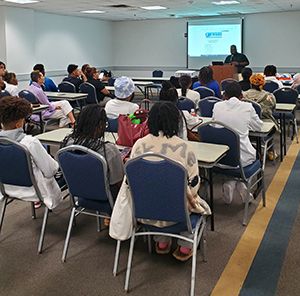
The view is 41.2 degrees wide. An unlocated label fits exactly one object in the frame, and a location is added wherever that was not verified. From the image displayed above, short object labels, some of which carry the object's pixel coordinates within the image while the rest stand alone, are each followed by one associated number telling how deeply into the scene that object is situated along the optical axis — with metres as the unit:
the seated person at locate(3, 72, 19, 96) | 6.13
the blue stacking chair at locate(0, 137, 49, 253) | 2.62
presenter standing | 10.09
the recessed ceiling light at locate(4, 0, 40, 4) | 8.55
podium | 8.88
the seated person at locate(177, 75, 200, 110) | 5.18
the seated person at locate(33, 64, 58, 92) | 7.97
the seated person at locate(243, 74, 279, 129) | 4.71
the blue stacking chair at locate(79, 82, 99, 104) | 7.55
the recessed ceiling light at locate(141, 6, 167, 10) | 10.08
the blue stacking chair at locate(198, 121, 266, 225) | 3.12
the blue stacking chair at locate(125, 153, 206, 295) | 2.14
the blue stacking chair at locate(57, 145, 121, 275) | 2.43
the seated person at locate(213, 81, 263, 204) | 3.36
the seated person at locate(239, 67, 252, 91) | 5.91
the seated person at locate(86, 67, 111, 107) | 7.71
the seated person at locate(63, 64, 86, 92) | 8.07
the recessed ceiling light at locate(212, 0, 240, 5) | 9.20
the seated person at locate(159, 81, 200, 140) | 3.70
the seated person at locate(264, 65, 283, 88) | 6.90
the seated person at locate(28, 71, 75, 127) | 6.26
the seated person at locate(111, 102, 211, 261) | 2.31
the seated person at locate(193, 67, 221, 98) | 5.88
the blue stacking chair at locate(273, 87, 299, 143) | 5.76
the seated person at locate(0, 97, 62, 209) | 2.71
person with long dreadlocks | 2.57
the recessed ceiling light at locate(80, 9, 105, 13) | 10.81
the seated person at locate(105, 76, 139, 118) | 4.02
